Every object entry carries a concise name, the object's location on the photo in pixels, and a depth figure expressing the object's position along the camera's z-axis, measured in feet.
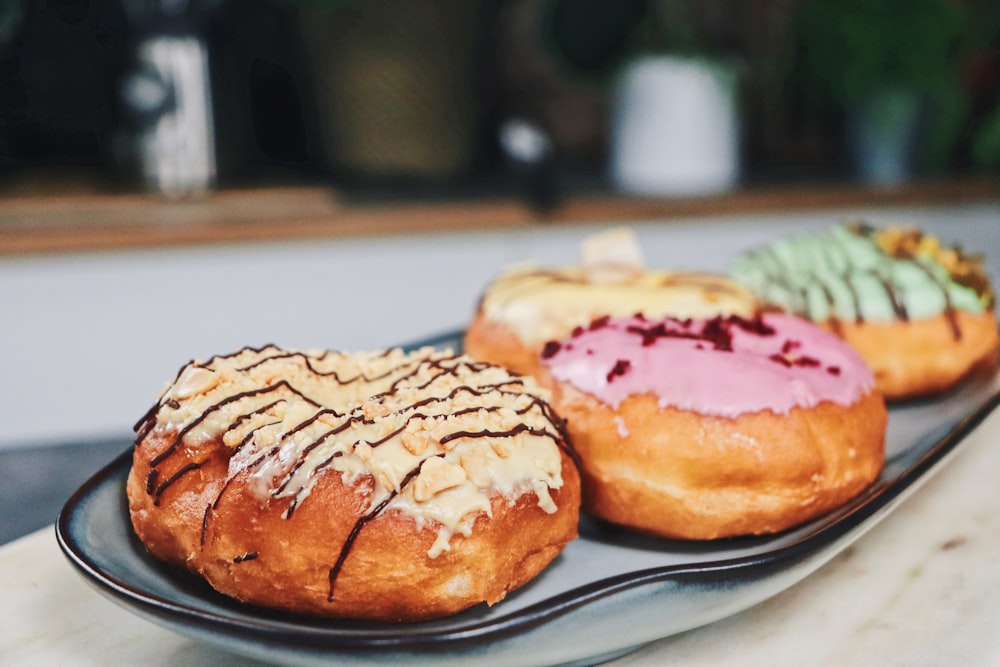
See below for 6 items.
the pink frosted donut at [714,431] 1.55
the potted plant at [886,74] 3.27
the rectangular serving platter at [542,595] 1.32
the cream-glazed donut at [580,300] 1.82
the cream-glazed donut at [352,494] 1.39
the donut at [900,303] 1.89
